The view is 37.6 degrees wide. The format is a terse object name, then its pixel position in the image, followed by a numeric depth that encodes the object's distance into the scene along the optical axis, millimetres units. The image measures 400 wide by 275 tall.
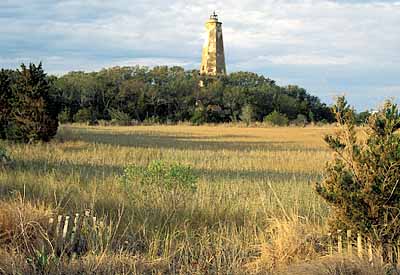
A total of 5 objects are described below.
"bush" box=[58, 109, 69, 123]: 63312
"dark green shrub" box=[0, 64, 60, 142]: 26688
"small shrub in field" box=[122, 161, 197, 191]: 9977
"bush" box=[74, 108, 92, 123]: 66438
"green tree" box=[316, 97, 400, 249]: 6688
